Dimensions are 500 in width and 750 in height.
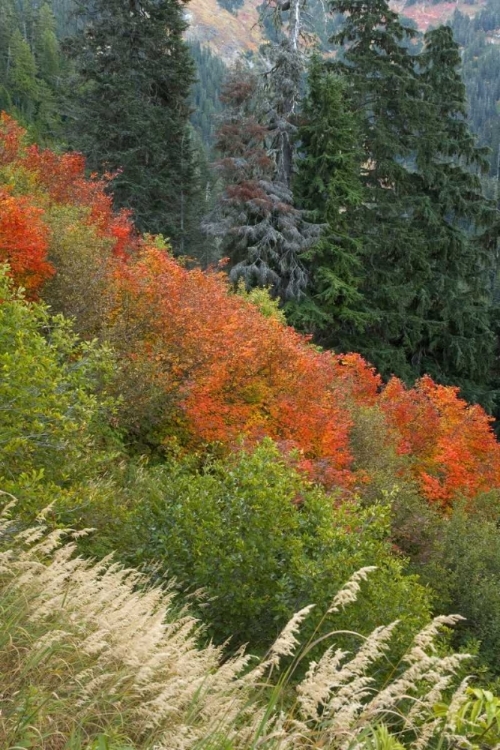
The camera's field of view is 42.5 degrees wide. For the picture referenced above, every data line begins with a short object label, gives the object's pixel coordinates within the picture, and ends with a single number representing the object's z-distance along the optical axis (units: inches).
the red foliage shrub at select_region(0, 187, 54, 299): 535.2
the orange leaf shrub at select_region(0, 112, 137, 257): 774.5
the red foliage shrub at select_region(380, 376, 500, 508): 727.7
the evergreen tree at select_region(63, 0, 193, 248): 1117.1
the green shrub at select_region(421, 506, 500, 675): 441.7
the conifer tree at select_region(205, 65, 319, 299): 1065.5
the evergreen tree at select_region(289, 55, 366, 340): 1094.4
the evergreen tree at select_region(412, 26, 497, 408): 1275.8
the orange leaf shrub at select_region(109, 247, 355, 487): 517.0
